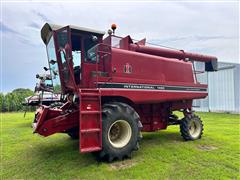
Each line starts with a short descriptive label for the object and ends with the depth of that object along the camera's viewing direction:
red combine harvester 4.32
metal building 17.70
